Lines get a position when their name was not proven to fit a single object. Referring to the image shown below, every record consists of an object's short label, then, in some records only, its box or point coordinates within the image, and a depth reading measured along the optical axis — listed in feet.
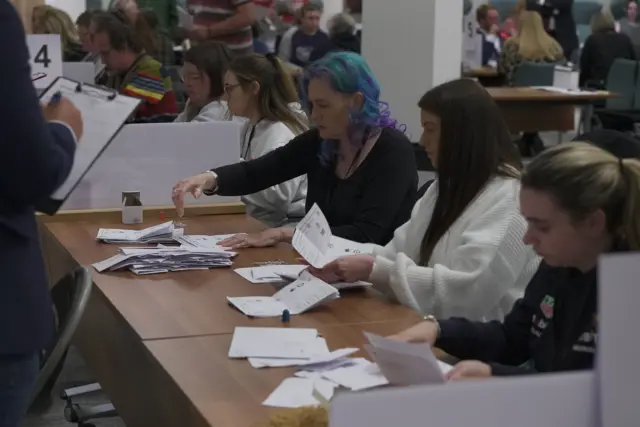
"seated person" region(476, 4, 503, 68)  60.99
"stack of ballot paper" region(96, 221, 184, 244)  16.75
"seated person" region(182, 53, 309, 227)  21.38
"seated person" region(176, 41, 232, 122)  24.91
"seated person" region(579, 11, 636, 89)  54.44
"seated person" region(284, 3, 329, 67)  55.32
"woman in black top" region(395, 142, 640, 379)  9.74
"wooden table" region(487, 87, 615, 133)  44.93
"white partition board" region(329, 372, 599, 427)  4.59
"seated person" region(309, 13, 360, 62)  51.67
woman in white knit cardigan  13.26
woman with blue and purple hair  17.37
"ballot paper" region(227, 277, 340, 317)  12.80
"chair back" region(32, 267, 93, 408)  10.35
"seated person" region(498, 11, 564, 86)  52.71
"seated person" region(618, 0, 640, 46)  69.93
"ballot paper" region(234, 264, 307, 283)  14.43
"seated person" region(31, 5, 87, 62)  39.51
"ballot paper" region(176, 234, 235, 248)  16.55
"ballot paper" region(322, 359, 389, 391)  9.83
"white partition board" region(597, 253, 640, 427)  4.72
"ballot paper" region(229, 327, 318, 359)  10.92
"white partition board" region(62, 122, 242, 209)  19.15
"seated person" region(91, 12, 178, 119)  27.88
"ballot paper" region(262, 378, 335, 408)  9.47
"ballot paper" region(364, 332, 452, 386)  7.82
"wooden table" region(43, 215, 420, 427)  9.95
